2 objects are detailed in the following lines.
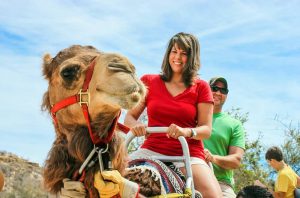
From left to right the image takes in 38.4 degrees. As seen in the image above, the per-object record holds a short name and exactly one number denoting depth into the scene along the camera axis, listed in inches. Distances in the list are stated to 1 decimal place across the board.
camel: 110.8
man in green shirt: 188.1
